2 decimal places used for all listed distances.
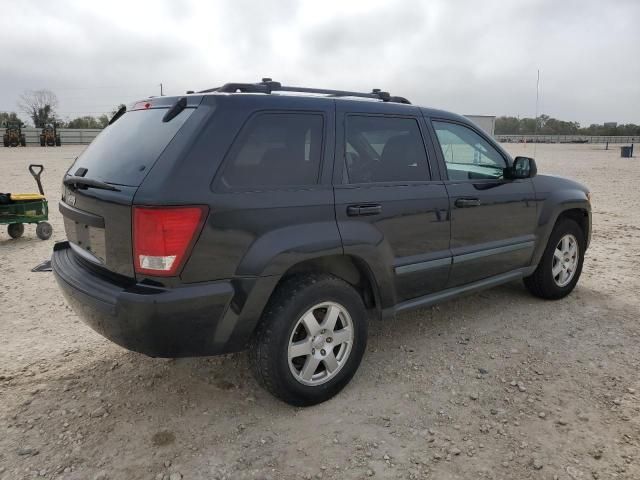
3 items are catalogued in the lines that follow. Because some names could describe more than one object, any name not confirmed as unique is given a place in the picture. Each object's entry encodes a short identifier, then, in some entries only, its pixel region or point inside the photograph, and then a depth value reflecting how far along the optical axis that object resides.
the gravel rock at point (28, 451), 2.53
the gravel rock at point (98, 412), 2.87
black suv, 2.46
